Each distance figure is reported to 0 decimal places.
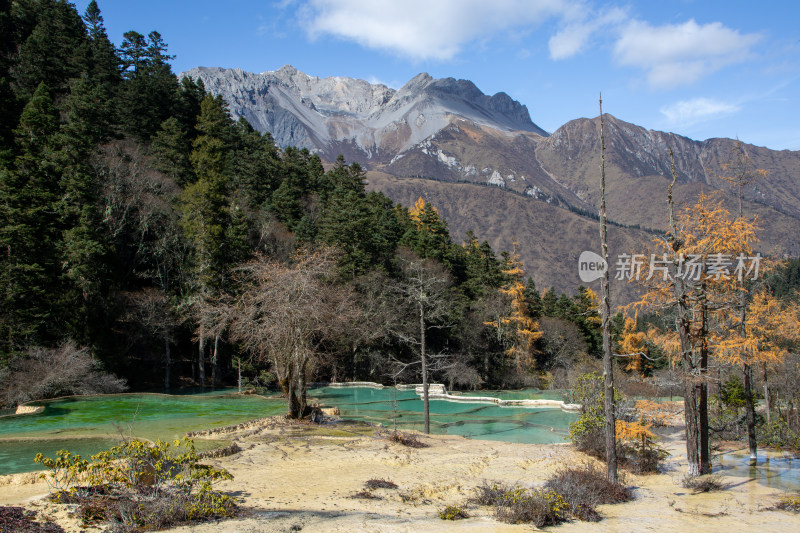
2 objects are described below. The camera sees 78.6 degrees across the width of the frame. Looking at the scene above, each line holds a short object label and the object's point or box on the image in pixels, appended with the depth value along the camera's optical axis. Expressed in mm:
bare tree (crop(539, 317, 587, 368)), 46794
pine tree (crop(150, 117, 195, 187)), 38625
